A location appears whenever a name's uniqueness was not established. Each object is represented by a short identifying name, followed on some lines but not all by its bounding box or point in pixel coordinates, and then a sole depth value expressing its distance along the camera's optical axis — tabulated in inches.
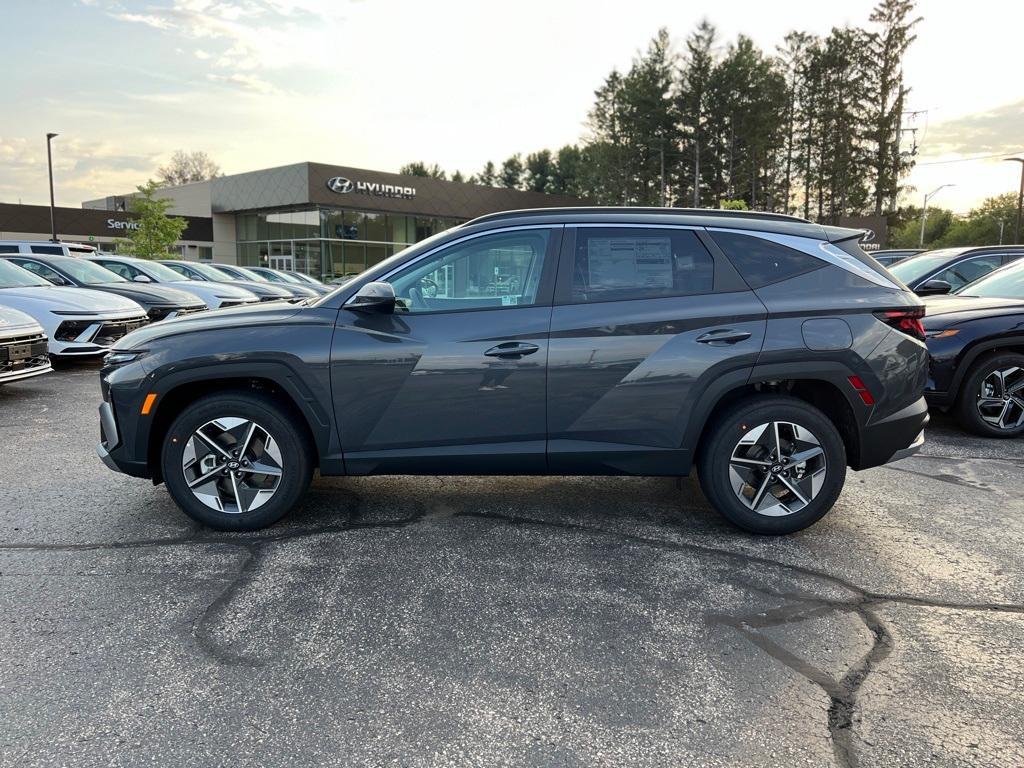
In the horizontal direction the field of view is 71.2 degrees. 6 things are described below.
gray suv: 152.4
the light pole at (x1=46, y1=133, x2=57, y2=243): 1365.7
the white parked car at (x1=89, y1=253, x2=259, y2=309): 521.3
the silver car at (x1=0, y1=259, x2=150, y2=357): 367.6
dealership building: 1612.9
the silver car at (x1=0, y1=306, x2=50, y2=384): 289.1
